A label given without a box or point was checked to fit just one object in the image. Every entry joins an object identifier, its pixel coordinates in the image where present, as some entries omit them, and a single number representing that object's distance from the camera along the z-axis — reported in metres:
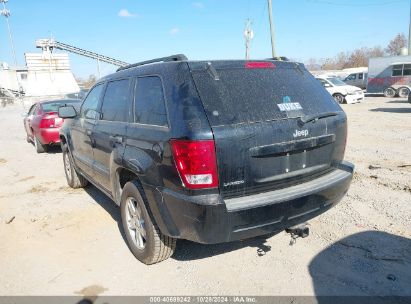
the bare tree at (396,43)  76.50
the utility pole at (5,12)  57.00
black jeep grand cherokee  2.80
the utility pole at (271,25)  23.39
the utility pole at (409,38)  36.47
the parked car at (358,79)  29.97
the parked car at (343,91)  20.31
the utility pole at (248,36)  33.41
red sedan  9.52
